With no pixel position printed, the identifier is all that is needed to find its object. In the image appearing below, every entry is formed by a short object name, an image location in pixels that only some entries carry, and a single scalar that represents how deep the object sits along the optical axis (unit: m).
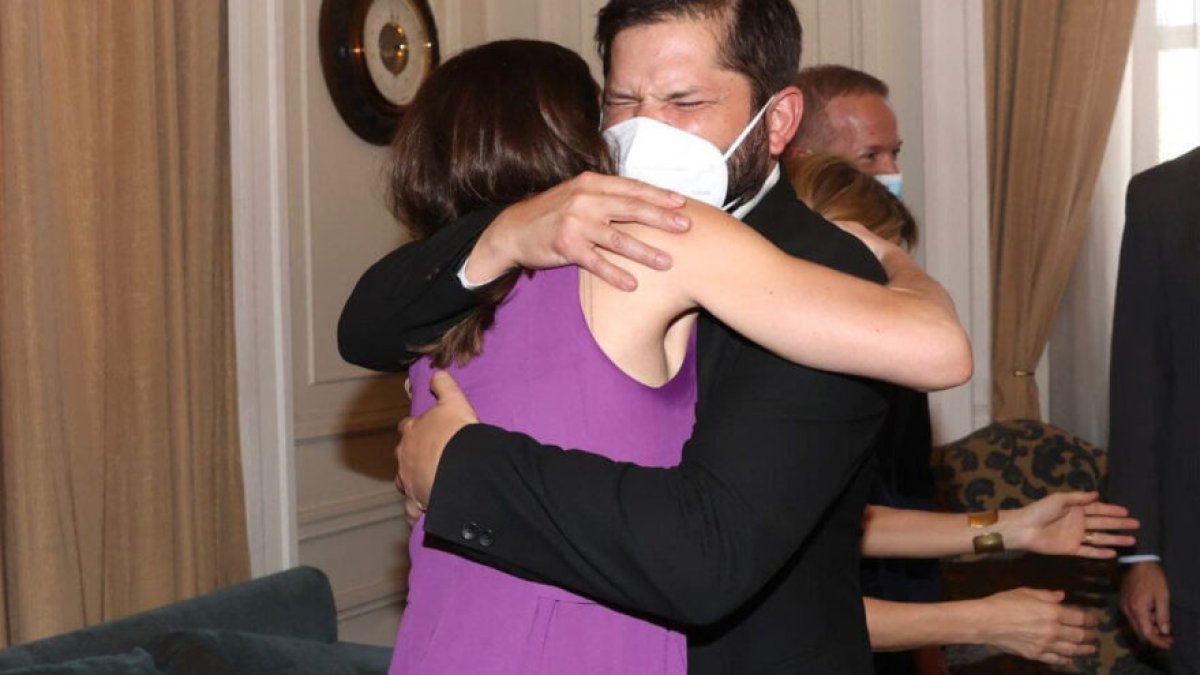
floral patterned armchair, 3.77
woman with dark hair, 1.24
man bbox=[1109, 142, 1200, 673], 2.76
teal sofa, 2.35
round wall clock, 4.55
